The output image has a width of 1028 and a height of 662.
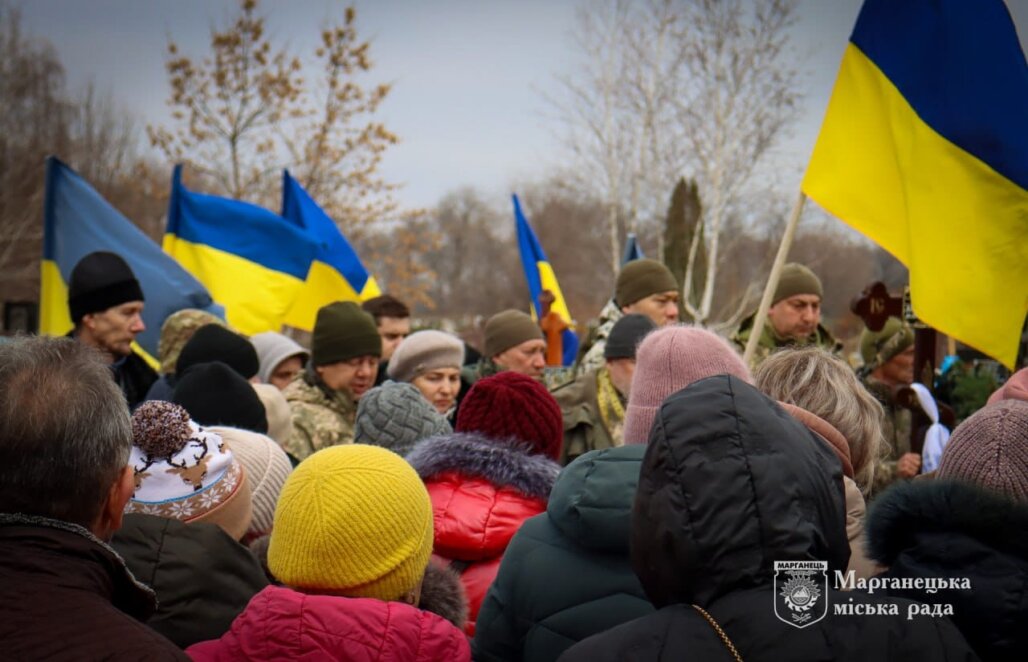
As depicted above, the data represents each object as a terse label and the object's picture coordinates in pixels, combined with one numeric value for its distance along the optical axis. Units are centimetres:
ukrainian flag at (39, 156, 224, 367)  752
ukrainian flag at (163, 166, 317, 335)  883
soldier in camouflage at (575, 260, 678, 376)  669
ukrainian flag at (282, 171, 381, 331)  904
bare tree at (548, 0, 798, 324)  2669
